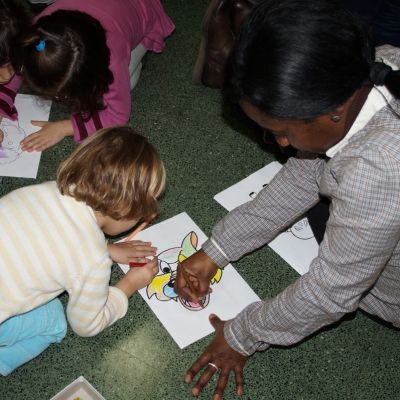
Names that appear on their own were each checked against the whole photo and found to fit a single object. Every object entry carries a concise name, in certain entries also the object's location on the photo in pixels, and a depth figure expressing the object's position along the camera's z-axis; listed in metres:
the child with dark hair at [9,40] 1.31
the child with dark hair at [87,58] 1.16
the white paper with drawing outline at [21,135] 1.35
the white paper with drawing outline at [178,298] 1.13
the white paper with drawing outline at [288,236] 1.26
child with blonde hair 0.90
